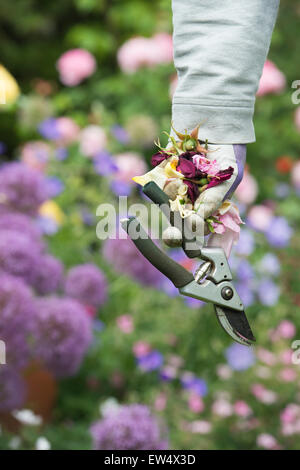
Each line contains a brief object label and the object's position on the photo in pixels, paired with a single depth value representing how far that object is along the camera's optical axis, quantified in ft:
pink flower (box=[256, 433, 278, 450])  5.60
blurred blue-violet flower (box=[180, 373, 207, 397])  6.06
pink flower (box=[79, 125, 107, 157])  8.98
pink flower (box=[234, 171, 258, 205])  8.60
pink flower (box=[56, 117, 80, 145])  9.71
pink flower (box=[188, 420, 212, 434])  5.98
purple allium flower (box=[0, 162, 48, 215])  6.06
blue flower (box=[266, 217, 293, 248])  7.42
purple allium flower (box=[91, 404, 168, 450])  4.44
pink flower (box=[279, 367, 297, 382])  6.62
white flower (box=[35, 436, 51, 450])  4.84
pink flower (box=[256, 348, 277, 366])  6.81
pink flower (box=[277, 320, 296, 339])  6.98
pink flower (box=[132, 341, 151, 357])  6.45
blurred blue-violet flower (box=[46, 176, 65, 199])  7.66
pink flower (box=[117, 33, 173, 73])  10.21
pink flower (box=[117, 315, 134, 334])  6.85
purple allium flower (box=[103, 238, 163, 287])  6.14
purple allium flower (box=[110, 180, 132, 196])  7.85
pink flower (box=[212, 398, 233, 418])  6.14
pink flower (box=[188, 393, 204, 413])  6.36
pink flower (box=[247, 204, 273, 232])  7.75
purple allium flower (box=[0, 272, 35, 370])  4.59
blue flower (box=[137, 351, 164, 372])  6.21
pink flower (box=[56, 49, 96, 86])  11.02
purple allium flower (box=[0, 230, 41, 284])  4.92
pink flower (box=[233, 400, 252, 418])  6.12
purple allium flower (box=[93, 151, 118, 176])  8.10
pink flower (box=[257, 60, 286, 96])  9.75
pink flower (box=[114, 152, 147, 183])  8.33
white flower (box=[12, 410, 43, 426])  5.24
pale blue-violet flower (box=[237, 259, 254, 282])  6.67
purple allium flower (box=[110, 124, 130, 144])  9.30
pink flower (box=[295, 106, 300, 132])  10.16
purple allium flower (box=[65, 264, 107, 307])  5.80
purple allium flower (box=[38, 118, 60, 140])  9.38
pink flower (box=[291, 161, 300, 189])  9.66
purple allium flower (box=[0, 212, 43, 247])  5.53
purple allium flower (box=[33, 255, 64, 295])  5.20
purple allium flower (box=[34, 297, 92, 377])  4.94
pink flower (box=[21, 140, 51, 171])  9.14
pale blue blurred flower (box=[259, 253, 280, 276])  6.90
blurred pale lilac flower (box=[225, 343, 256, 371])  6.20
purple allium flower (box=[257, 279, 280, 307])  6.54
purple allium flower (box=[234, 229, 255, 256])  6.86
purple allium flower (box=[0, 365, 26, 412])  4.95
